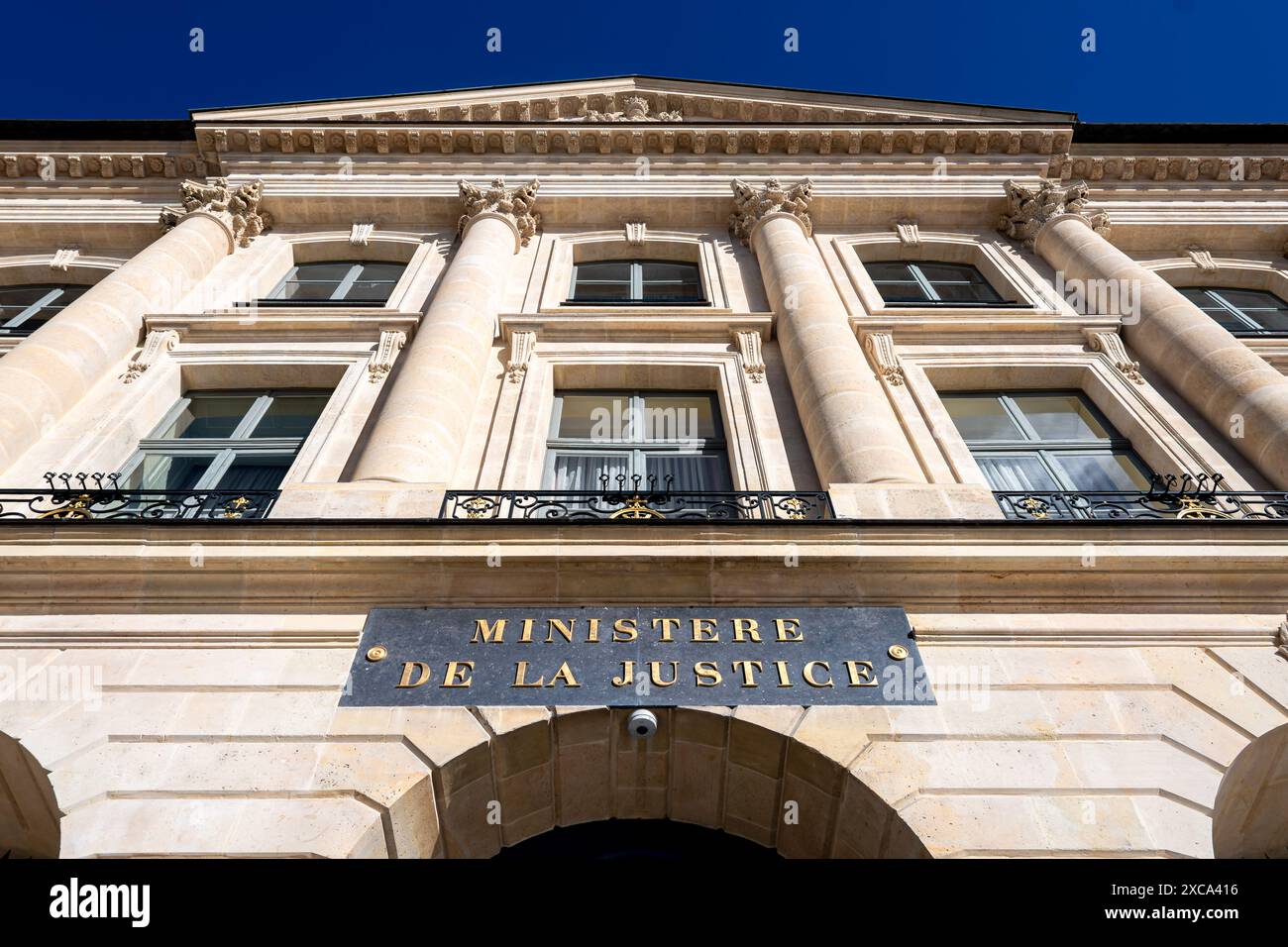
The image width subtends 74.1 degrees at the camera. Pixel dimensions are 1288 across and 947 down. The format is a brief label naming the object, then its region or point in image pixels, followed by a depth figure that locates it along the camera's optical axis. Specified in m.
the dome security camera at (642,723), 6.14
